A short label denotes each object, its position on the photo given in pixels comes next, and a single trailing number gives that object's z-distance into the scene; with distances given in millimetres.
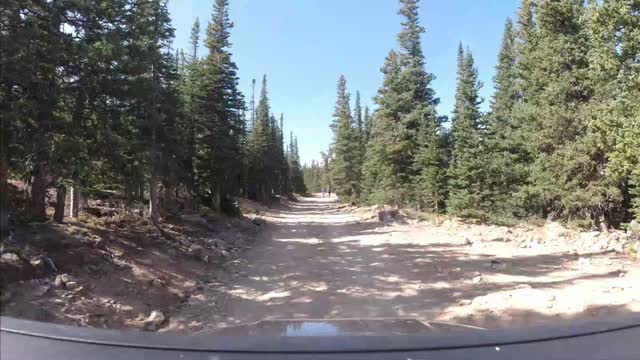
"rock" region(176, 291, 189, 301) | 10250
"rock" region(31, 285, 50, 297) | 5403
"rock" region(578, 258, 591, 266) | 13388
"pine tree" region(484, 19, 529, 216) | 27500
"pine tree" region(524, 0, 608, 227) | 20969
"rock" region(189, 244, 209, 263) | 14945
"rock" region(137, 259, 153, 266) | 11852
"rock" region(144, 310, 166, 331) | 7738
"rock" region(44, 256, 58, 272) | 7822
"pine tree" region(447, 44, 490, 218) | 27062
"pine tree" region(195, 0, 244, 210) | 29281
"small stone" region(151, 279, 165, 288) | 10505
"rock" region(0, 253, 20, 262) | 4172
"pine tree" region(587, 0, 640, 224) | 15641
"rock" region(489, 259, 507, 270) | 13273
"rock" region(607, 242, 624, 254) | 15398
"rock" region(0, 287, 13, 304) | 2948
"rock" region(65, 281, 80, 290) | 7697
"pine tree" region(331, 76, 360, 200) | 62562
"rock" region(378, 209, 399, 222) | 29809
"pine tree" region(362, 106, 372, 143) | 70250
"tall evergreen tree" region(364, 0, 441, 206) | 36000
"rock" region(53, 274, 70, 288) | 7430
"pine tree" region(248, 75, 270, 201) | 54422
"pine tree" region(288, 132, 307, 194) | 108462
